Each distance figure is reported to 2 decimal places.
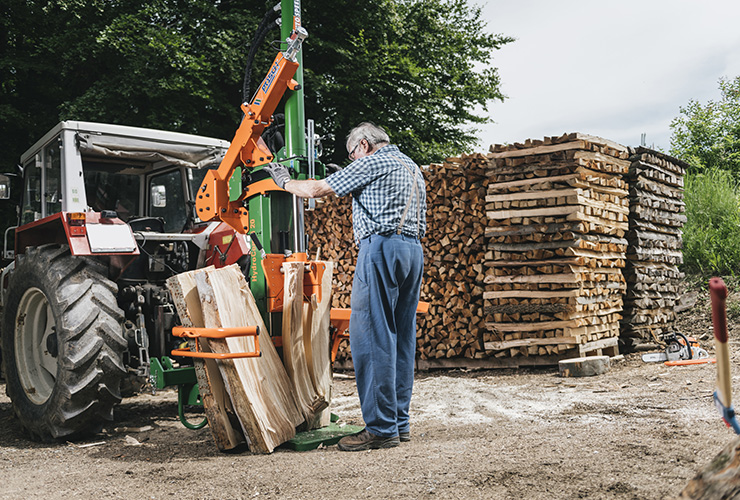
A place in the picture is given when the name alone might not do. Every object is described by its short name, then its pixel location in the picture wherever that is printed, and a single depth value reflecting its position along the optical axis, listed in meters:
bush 10.49
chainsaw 6.59
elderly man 3.58
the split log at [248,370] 3.59
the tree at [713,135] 21.81
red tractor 4.17
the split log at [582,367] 6.30
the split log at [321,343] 4.07
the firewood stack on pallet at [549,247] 6.70
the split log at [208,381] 3.62
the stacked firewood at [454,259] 7.25
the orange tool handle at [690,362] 6.38
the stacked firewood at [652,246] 7.87
